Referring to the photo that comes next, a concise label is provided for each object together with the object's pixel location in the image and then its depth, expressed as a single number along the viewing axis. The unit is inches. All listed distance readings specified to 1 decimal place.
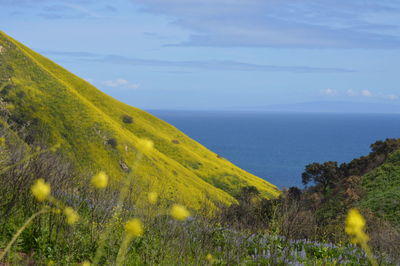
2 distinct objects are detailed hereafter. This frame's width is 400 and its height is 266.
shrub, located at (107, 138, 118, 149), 2390.4
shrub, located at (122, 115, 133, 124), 3322.8
